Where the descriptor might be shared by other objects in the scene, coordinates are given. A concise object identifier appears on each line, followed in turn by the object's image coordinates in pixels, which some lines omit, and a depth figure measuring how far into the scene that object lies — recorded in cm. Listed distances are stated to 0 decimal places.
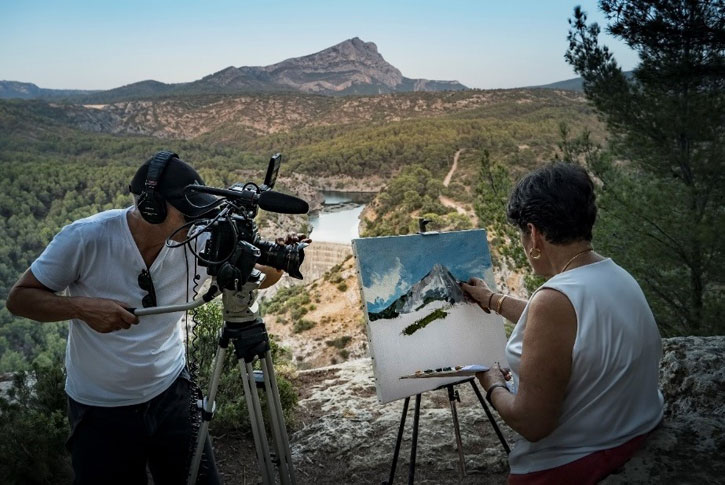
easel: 223
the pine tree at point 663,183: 484
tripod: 155
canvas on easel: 222
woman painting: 117
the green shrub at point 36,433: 267
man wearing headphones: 145
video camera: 146
